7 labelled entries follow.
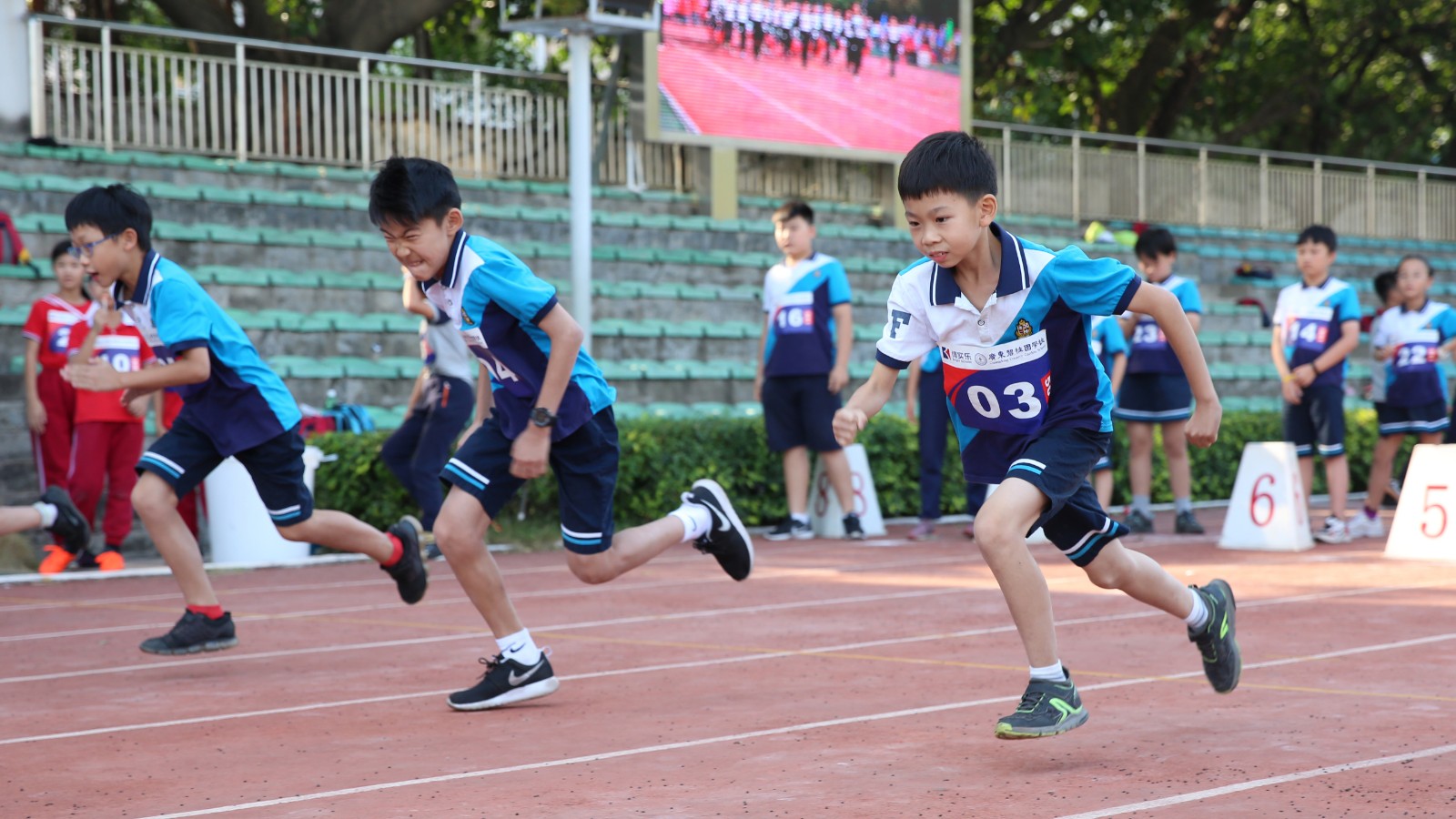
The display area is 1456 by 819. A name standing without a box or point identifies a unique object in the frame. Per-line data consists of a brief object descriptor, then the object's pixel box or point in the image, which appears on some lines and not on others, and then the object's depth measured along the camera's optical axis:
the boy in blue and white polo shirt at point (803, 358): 10.68
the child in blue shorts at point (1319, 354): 10.03
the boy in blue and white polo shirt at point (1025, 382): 4.34
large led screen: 17.17
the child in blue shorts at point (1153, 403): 10.60
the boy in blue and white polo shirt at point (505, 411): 5.11
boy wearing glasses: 6.14
